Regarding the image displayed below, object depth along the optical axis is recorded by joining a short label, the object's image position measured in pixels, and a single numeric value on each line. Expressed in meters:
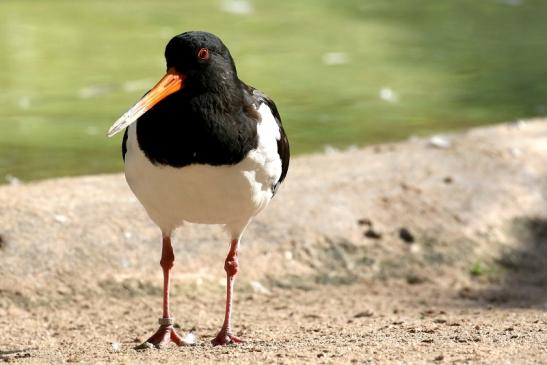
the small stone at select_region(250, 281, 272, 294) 15.08
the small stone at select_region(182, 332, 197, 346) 12.55
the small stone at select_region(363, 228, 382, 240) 15.86
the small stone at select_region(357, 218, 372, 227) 15.92
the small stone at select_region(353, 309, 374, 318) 13.95
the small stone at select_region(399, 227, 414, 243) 15.96
